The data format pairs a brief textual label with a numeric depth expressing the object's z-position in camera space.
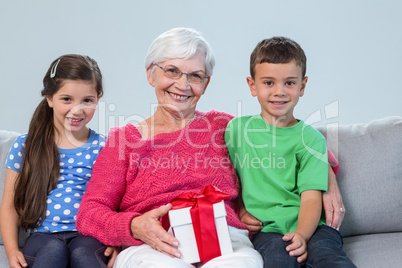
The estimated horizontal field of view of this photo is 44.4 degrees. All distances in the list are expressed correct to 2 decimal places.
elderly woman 1.89
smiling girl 2.09
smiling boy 1.98
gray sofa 2.28
